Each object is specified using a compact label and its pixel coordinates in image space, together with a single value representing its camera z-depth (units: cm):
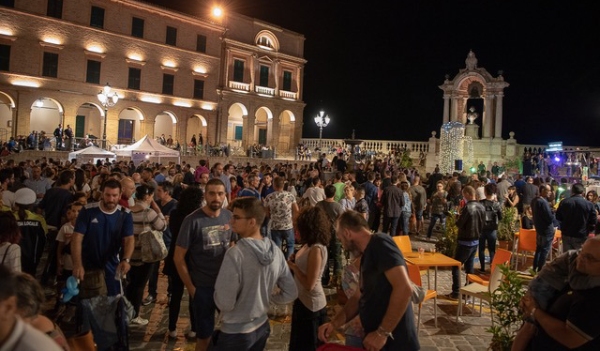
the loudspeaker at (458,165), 2303
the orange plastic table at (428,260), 595
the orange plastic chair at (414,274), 493
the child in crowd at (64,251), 534
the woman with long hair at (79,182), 817
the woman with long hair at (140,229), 521
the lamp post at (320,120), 3017
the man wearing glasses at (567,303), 243
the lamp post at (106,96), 2020
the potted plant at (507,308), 412
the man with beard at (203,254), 390
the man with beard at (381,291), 277
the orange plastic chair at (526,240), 888
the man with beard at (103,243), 399
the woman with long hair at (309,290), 386
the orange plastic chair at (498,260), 587
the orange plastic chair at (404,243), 686
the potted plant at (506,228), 1039
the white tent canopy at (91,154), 1811
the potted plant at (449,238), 874
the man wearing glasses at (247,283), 280
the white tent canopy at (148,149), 1767
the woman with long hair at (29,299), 184
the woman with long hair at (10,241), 382
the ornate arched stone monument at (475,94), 2593
